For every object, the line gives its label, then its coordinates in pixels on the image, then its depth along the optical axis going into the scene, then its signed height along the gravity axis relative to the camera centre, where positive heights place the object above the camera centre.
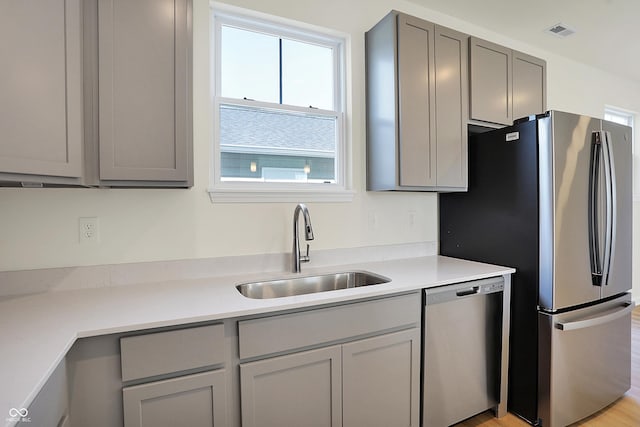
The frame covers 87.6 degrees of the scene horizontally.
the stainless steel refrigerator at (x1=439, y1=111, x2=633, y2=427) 1.84 -0.27
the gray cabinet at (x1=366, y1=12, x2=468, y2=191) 2.04 +0.66
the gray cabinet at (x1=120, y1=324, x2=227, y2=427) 1.14 -0.60
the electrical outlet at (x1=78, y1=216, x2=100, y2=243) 1.61 -0.09
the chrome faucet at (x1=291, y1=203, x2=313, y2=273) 1.92 -0.19
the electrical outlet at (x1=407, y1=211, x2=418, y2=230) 2.50 -0.07
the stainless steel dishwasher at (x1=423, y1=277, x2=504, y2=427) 1.73 -0.78
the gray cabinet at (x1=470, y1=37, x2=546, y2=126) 2.28 +0.91
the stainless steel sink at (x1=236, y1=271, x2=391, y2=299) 1.79 -0.42
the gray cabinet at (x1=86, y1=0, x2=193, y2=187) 1.36 +0.50
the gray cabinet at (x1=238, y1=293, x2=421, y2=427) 1.32 -0.68
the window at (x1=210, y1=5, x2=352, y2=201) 1.98 +0.63
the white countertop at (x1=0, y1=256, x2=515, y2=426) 0.85 -0.37
